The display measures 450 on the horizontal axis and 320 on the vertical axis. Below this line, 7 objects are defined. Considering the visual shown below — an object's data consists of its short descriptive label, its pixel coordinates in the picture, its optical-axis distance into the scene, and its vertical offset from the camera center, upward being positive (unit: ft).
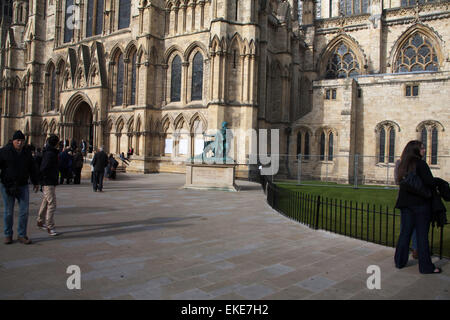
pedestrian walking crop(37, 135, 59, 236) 20.63 -1.48
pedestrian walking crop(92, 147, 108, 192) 42.29 -0.98
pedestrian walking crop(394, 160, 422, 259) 17.31 -4.50
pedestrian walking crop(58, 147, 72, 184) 49.18 -0.97
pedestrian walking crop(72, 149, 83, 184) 52.60 -0.98
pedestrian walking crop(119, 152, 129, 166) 85.21 +0.54
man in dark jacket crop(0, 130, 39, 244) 18.35 -1.55
